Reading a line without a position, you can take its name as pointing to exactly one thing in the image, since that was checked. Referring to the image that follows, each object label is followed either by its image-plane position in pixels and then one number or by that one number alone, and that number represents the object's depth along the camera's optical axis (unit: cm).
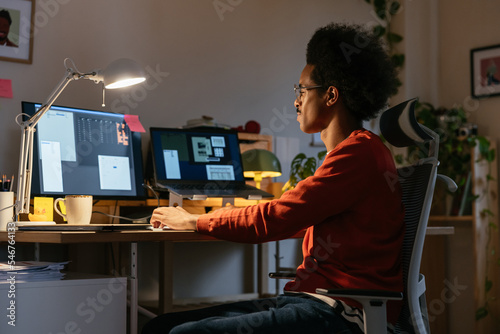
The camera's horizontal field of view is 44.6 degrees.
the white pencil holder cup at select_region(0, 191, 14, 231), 191
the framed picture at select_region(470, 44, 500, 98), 377
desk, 143
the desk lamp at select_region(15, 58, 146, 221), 187
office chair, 139
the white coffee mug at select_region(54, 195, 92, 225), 189
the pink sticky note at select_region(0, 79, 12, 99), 244
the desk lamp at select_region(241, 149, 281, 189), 274
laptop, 254
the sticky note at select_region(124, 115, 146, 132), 238
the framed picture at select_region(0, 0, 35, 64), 247
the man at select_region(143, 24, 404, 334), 130
